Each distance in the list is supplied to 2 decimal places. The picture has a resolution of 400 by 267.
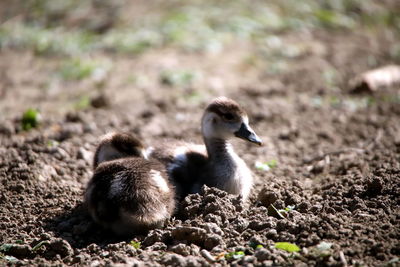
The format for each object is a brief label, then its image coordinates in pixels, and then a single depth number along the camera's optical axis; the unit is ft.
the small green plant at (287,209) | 35.02
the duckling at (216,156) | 39.73
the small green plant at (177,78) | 68.03
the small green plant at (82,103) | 60.75
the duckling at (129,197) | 32.76
